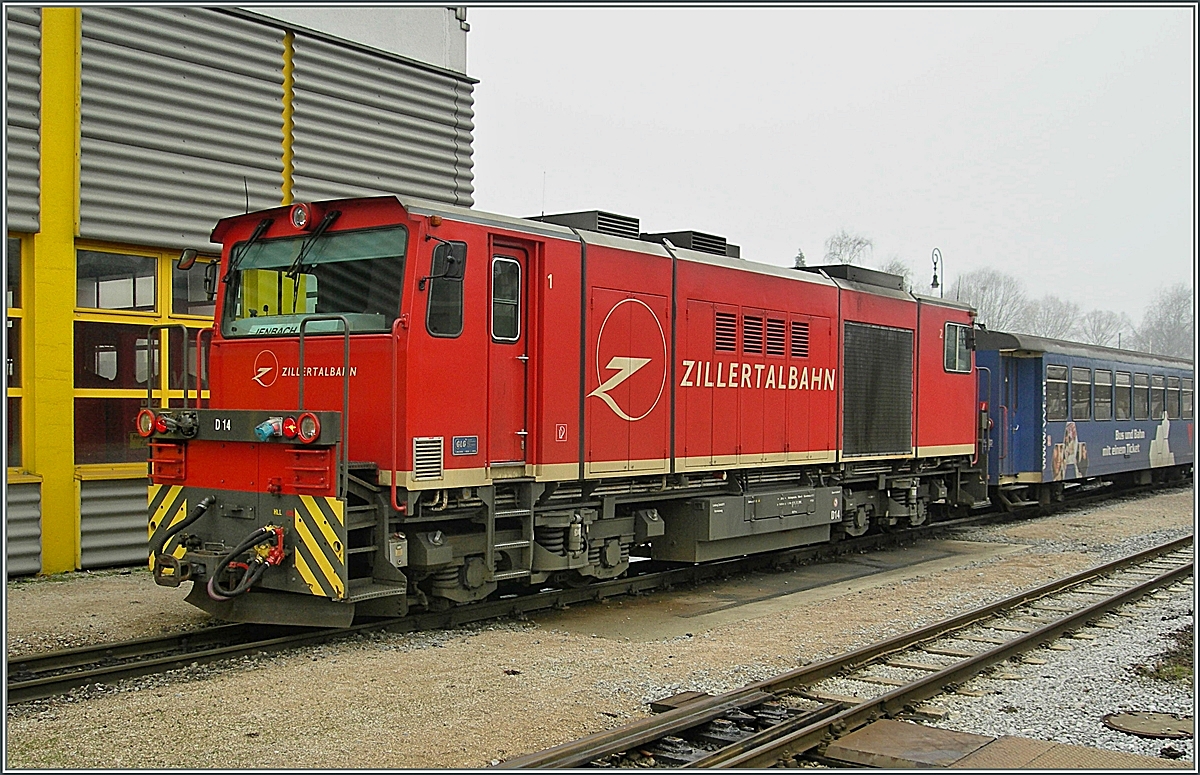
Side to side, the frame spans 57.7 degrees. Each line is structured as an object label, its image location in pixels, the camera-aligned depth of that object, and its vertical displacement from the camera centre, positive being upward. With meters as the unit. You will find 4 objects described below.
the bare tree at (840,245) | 58.65 +7.54
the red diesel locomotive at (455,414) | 8.21 -0.28
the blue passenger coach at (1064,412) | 19.39 -0.55
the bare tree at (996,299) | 70.75 +5.65
